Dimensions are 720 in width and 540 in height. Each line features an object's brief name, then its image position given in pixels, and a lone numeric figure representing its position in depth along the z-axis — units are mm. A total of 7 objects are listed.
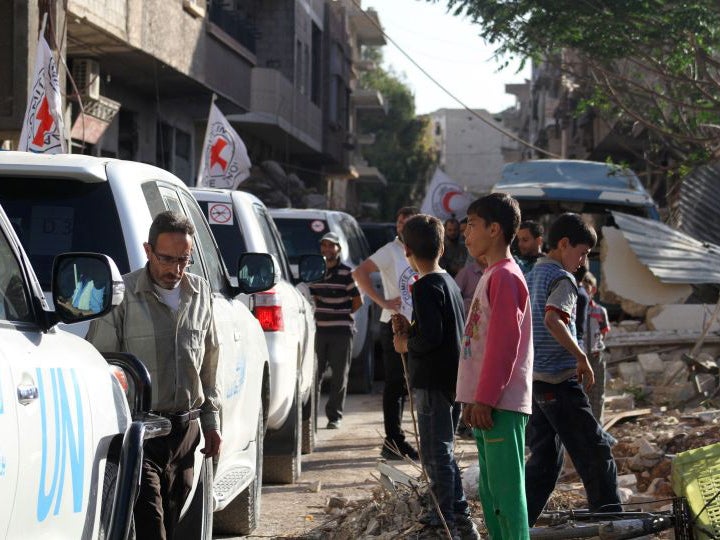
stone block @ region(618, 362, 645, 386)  15694
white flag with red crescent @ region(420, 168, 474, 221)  23547
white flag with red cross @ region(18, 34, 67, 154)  11906
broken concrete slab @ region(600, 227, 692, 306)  18719
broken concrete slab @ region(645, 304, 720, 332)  17797
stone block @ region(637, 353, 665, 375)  15992
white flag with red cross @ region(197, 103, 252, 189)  18125
